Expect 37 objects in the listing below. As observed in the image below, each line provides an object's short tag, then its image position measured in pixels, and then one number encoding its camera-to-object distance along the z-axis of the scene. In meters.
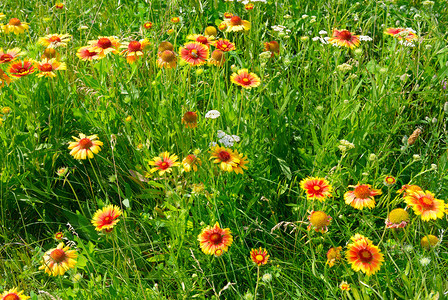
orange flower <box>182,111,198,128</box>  1.85
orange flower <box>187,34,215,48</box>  2.09
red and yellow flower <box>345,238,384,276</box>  1.31
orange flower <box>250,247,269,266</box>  1.44
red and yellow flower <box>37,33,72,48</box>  2.17
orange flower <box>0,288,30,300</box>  1.38
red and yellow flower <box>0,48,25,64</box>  2.05
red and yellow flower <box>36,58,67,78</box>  1.95
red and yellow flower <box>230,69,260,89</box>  1.83
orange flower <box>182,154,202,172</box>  1.67
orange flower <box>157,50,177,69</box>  1.90
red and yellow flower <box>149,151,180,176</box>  1.65
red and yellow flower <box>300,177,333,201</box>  1.49
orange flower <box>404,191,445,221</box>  1.34
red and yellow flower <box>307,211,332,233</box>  1.41
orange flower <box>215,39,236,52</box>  2.10
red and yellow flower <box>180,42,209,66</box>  1.93
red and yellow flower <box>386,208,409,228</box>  1.34
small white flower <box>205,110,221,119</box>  1.71
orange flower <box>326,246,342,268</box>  1.42
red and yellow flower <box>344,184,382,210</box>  1.46
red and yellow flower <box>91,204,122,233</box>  1.46
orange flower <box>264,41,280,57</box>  2.31
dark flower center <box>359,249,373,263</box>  1.32
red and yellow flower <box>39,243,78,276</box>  1.41
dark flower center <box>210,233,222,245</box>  1.46
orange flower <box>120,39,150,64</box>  1.98
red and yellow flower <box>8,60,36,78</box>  1.93
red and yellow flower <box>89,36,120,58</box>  1.99
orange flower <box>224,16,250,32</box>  2.15
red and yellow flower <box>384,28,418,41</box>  2.03
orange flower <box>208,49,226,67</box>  2.04
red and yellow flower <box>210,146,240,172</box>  1.58
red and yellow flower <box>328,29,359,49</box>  2.10
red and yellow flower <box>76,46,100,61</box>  2.00
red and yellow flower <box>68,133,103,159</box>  1.69
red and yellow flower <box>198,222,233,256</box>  1.44
